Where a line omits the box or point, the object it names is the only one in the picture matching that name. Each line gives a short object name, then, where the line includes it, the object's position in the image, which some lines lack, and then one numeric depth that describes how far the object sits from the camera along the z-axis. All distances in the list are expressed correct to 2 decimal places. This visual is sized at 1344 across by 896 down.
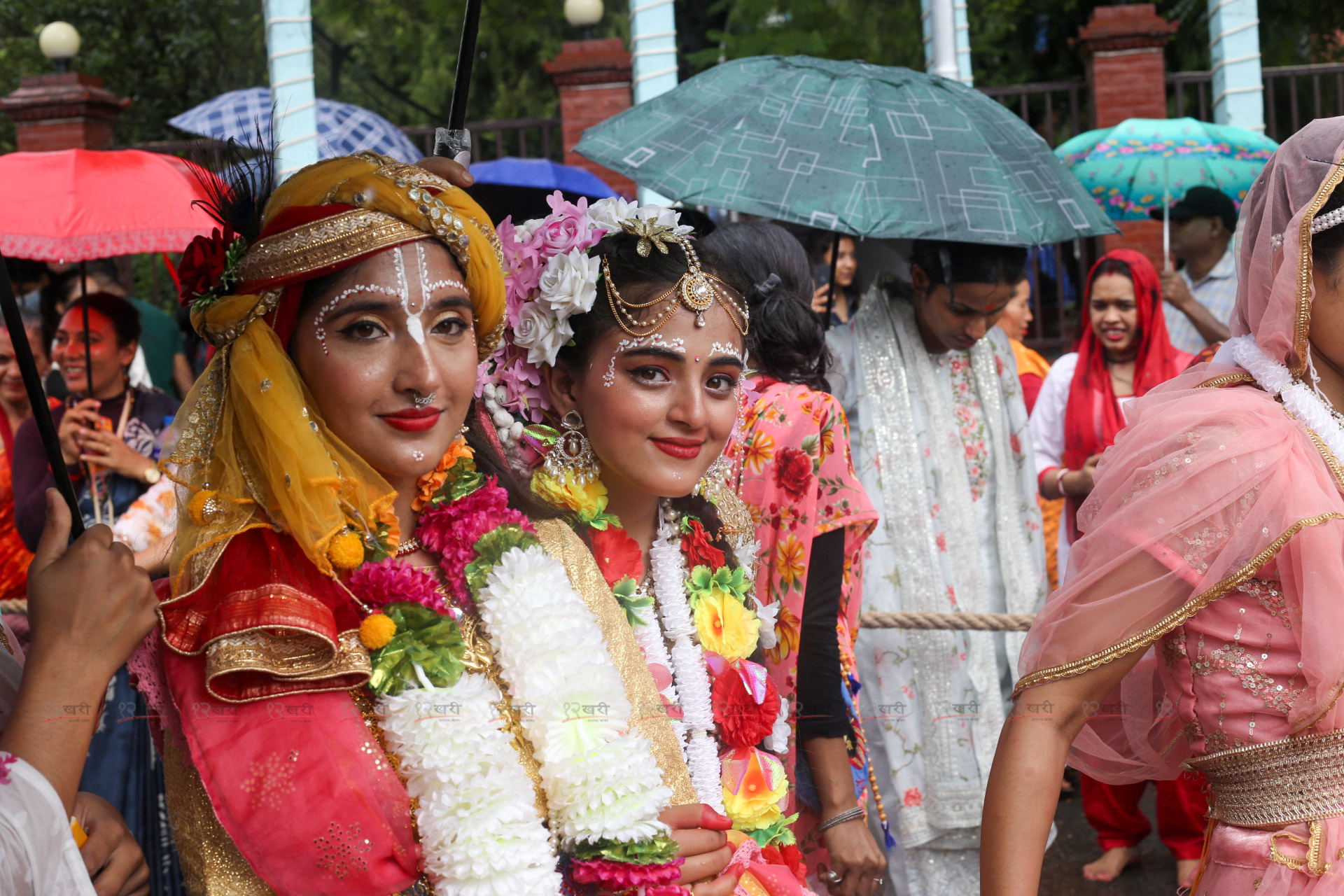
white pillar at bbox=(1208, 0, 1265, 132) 9.39
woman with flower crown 2.37
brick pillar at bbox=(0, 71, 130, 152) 9.40
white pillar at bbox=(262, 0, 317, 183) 8.09
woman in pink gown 1.98
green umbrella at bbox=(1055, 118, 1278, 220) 6.55
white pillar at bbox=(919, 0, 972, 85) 6.01
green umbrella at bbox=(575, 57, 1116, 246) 3.44
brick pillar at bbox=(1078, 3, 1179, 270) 9.66
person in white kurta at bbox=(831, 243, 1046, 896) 3.93
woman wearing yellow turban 1.76
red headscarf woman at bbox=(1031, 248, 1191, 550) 5.31
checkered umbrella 8.33
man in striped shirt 6.26
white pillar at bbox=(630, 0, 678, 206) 9.06
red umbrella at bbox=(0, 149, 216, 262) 4.58
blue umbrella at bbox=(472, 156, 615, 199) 7.23
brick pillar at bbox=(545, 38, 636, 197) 9.52
